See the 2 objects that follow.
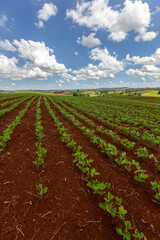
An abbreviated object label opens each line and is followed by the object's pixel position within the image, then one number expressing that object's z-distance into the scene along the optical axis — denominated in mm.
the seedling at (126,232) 1909
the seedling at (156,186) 2850
